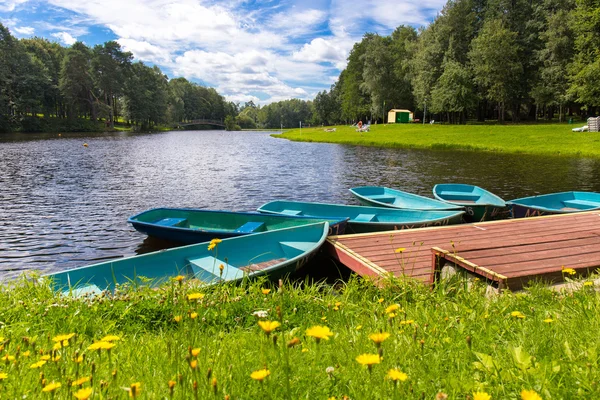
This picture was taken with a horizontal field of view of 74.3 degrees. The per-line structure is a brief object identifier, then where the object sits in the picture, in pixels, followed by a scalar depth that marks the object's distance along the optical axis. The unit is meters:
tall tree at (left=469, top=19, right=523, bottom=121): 49.44
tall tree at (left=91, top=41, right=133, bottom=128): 84.50
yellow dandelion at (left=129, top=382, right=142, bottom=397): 1.34
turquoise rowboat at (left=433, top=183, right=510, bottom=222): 11.76
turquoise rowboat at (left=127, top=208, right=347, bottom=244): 9.48
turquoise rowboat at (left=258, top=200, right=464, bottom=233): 9.90
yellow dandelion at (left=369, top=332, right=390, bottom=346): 1.53
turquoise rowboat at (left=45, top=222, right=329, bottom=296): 6.38
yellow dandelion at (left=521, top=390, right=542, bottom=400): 1.29
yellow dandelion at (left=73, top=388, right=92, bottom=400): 1.27
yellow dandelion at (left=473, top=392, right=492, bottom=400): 1.38
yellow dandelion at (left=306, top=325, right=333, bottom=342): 1.56
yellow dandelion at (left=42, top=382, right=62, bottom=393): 1.41
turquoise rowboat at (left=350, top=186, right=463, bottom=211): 11.86
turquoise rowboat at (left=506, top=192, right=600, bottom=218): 11.62
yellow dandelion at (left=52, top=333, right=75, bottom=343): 1.81
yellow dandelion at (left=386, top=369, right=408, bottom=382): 1.41
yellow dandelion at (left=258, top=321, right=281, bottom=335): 1.54
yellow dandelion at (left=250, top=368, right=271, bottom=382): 1.33
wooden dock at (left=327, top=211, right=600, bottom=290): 4.87
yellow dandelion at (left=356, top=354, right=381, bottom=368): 1.39
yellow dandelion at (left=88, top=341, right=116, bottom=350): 1.66
